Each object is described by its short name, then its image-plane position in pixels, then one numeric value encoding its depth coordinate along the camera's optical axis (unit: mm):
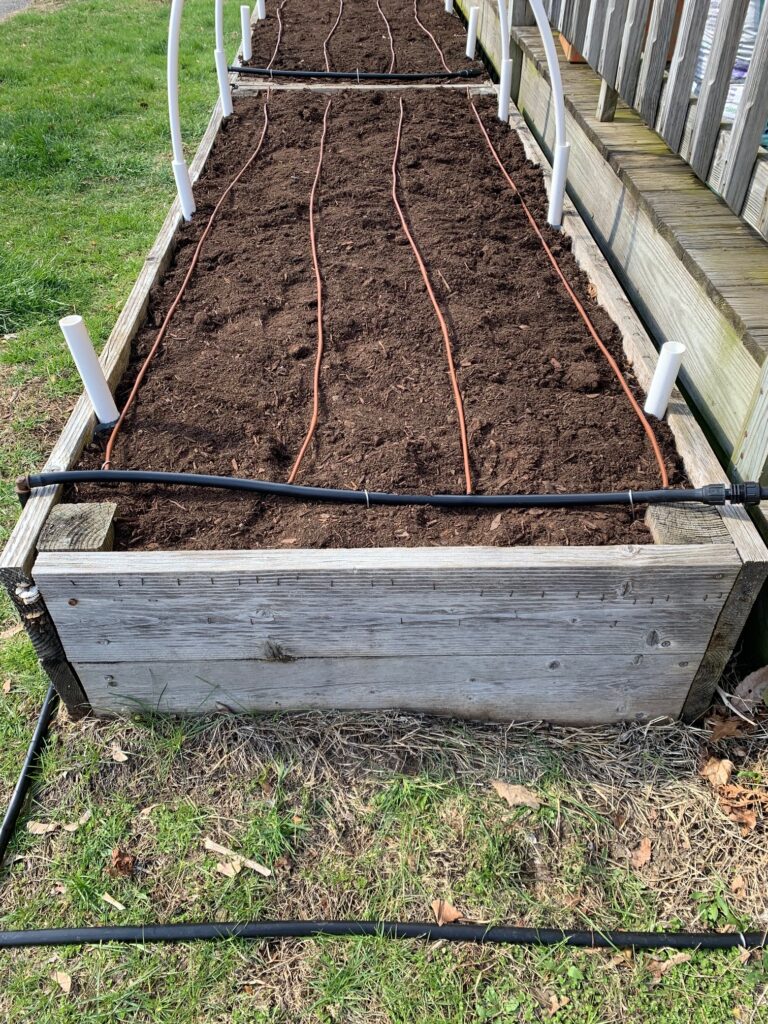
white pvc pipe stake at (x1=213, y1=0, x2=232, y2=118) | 4098
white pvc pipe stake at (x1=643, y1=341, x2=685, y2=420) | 2262
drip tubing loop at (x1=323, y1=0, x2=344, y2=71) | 5634
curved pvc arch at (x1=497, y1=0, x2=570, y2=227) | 2963
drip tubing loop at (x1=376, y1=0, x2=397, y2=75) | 5536
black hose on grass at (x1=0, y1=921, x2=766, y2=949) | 1787
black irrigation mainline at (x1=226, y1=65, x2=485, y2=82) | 5168
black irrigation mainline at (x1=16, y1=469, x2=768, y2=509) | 2150
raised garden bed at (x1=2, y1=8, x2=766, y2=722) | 1934
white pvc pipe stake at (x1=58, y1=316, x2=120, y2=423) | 2236
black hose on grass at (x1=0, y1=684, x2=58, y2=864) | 2006
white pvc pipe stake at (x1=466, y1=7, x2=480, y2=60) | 5301
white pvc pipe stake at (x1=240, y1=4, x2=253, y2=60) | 5320
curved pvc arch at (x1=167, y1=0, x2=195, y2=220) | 3058
